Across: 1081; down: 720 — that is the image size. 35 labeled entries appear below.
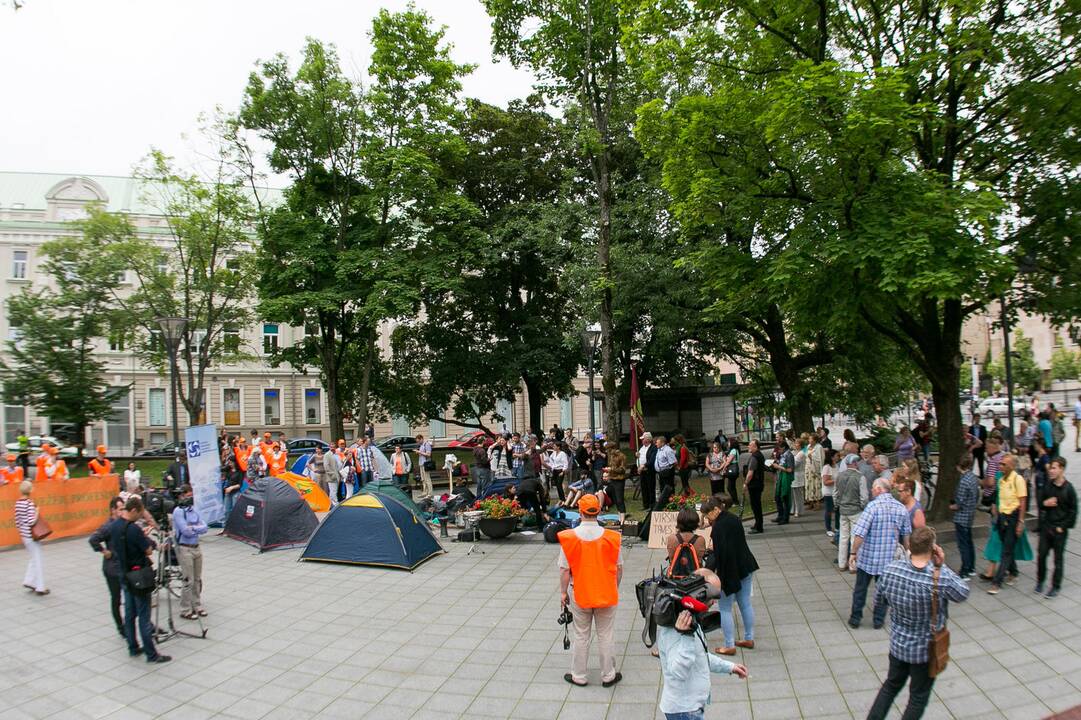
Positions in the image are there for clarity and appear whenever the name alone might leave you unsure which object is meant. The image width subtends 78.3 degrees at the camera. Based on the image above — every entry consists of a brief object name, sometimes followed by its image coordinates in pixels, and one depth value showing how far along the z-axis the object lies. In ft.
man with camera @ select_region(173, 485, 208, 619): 28.86
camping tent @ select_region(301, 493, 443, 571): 38.29
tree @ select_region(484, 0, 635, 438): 62.28
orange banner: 48.19
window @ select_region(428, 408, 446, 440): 153.89
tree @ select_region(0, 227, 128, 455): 93.45
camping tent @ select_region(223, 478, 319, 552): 44.29
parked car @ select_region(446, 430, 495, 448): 79.98
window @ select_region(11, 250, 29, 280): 139.42
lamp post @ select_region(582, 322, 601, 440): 57.52
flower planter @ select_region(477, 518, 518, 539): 44.62
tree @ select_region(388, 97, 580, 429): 90.58
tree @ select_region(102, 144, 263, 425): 92.63
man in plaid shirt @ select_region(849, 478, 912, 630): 24.43
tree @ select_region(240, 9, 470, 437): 81.10
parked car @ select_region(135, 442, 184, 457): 114.11
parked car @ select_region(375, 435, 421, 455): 119.85
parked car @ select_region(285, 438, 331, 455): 113.70
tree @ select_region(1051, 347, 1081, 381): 222.69
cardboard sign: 32.81
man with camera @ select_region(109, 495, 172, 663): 24.80
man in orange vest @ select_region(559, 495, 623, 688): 21.11
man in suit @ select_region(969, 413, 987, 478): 56.08
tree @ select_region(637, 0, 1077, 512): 33.09
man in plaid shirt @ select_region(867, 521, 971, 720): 15.66
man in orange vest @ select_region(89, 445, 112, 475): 55.28
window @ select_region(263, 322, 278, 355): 144.04
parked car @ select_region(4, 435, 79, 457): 91.64
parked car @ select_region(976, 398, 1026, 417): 150.65
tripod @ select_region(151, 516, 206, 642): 27.45
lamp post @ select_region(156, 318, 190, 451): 49.56
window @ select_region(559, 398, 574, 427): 163.94
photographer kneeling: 14.67
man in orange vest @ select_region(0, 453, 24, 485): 50.55
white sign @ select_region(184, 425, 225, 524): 46.09
